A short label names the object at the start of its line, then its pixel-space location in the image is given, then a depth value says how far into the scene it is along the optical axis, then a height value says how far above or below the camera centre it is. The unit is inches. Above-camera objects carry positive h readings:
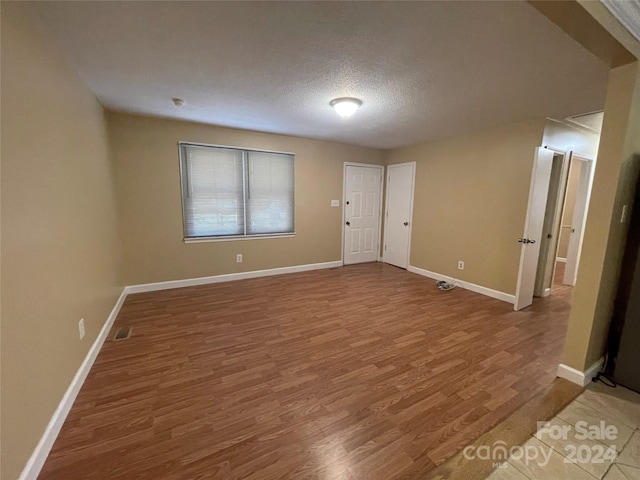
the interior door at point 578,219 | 157.7 -7.4
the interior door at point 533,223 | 126.3 -8.4
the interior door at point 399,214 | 197.9 -8.2
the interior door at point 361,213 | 206.4 -8.6
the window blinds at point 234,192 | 153.8 +4.9
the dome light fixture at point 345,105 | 104.2 +38.5
